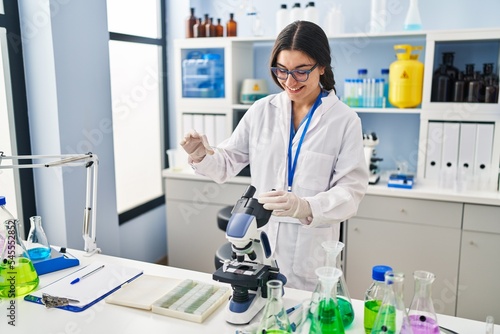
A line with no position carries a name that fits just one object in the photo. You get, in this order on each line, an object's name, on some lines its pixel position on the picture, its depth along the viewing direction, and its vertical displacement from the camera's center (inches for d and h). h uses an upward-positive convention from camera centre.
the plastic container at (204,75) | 121.0 +5.9
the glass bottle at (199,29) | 120.3 +17.9
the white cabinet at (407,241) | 96.7 -31.2
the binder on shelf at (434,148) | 102.3 -11.4
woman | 62.7 -7.5
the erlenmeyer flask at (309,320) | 41.6 -20.6
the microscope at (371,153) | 105.9 -12.9
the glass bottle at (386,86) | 112.9 +2.7
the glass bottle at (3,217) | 55.6 -14.4
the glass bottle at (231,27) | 119.8 +18.3
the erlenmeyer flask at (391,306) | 39.2 -17.9
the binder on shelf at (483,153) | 98.3 -12.1
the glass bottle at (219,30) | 120.5 +17.6
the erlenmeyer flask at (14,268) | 53.9 -20.1
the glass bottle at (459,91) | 100.3 +1.3
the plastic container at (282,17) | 113.7 +19.8
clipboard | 53.1 -23.1
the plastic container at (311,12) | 109.1 +20.1
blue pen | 57.8 -23.0
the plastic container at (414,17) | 103.7 +17.9
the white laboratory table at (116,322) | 47.3 -23.7
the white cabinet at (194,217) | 116.5 -30.9
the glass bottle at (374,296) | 40.6 -18.9
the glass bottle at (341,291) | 44.1 -19.3
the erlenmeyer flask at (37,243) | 61.9 -19.6
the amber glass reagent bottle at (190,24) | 121.0 +19.3
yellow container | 103.0 +4.1
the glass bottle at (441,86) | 101.8 +2.4
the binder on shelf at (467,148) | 99.5 -11.1
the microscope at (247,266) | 46.3 -18.1
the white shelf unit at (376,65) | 98.6 +6.6
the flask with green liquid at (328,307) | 41.2 -19.0
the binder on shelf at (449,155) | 100.5 -12.8
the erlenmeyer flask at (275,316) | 41.1 -19.6
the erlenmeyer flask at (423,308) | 40.1 -18.7
